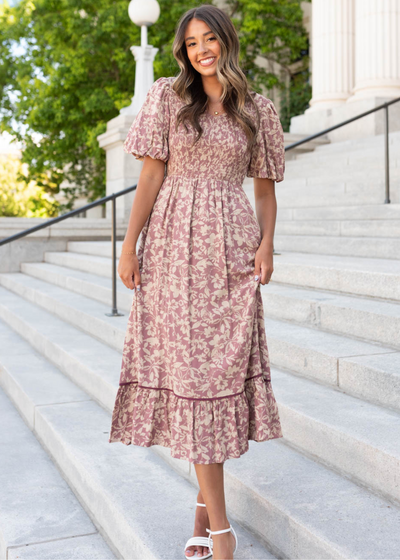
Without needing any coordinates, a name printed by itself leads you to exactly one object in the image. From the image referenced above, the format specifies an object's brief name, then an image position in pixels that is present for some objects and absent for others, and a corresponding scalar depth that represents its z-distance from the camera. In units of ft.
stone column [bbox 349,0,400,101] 35.37
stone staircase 8.23
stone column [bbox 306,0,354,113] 39.63
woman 7.54
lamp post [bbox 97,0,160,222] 33.53
